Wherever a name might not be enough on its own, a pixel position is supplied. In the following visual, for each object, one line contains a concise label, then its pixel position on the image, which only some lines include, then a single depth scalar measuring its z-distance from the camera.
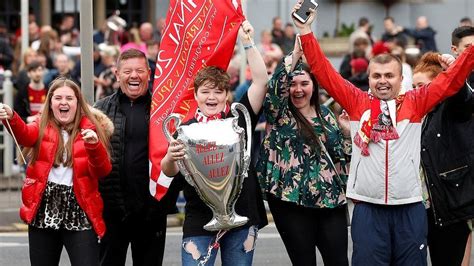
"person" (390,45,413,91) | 19.49
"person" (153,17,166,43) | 25.17
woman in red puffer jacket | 8.34
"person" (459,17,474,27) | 25.33
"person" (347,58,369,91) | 17.30
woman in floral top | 8.66
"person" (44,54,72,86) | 18.89
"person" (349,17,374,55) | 21.10
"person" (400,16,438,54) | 25.80
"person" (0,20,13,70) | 22.31
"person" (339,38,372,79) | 19.21
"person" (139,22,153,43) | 22.94
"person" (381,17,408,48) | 24.61
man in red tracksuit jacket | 8.09
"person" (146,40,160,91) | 17.96
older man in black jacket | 8.99
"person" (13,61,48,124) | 17.34
